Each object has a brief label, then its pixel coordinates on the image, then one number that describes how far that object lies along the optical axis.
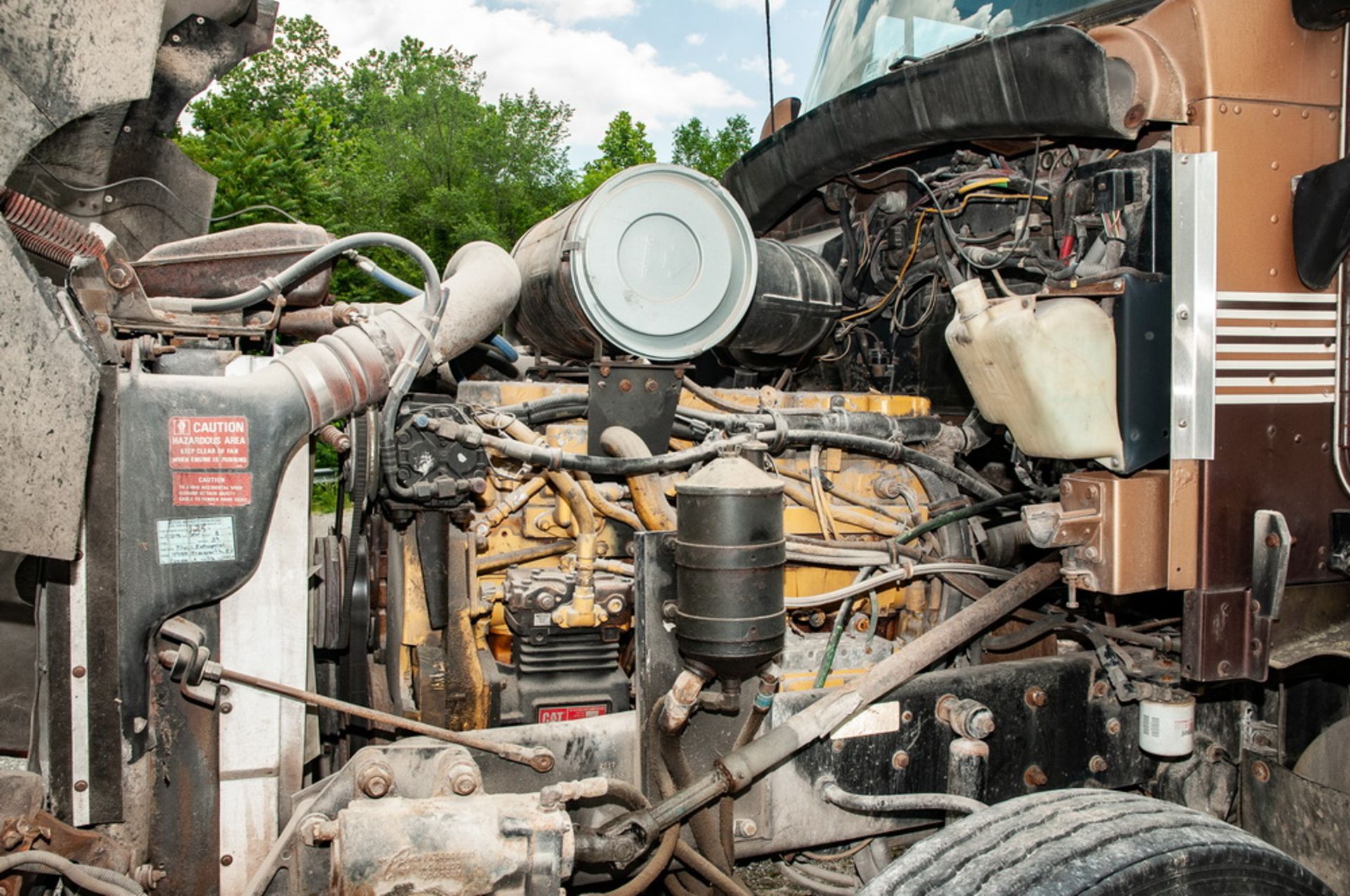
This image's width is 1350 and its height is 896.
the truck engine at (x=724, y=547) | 2.00
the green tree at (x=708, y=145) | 40.41
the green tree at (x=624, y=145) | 38.72
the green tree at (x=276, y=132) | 14.75
